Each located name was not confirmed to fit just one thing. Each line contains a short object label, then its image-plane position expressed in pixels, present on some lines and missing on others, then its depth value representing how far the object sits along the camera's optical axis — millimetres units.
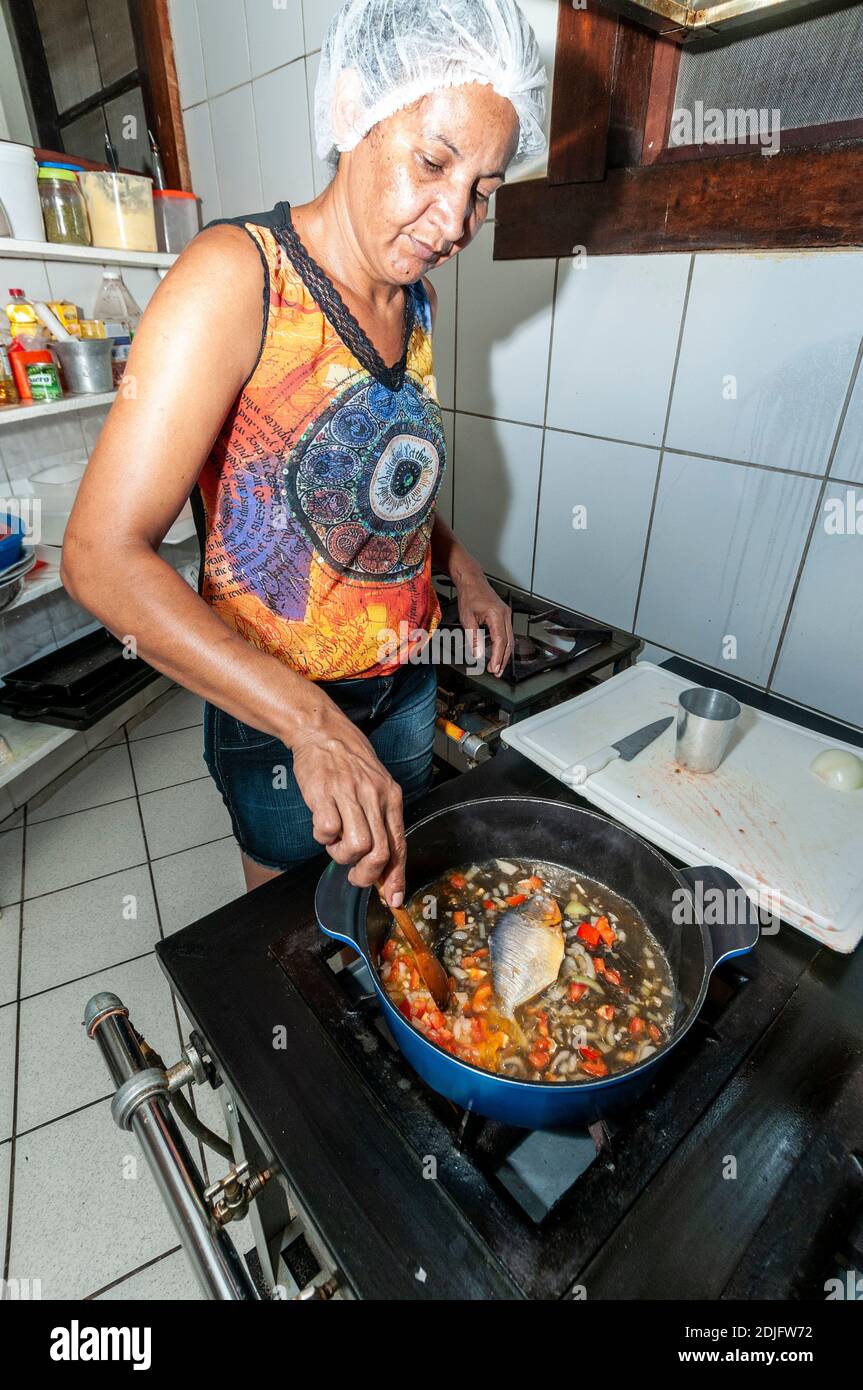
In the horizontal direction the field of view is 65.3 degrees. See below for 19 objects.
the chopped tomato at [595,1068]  612
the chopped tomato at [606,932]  741
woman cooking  689
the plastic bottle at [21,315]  1898
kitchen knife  936
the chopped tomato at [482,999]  675
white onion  922
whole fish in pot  683
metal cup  930
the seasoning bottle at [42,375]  1910
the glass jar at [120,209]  2070
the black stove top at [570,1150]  492
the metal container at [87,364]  2025
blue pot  513
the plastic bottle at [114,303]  2262
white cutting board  774
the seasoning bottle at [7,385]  1889
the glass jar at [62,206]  1953
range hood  883
